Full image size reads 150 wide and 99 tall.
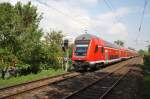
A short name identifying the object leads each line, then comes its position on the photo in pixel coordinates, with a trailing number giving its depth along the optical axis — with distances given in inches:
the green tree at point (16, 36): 816.3
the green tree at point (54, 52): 1049.5
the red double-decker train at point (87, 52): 901.2
